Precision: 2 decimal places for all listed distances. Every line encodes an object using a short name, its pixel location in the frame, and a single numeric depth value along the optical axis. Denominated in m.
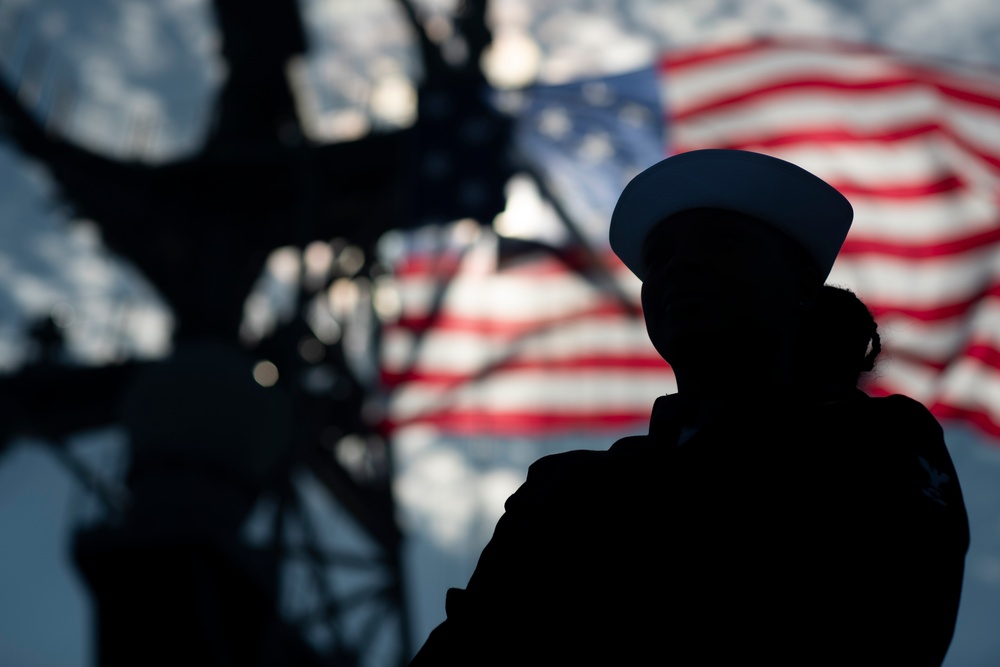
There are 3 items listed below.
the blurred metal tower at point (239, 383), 10.67
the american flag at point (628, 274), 9.59
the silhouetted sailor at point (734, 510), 1.17
